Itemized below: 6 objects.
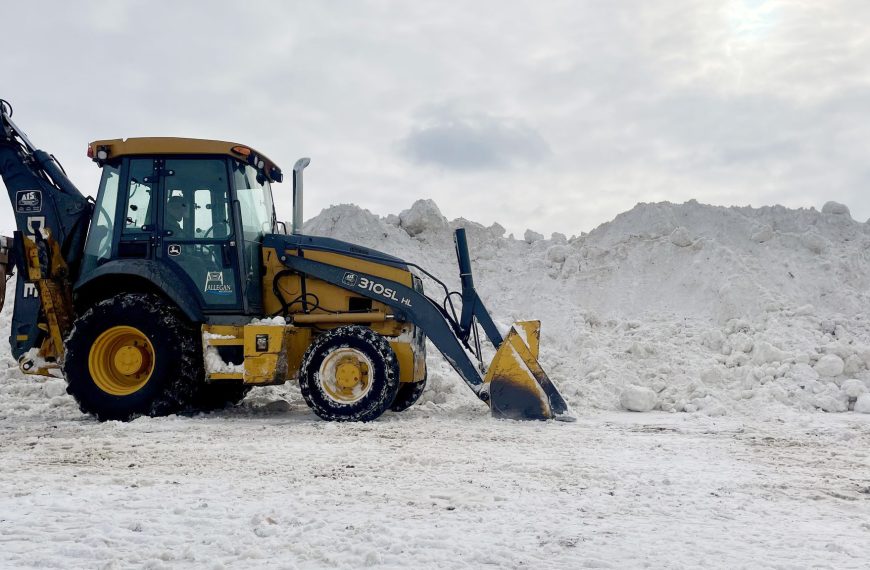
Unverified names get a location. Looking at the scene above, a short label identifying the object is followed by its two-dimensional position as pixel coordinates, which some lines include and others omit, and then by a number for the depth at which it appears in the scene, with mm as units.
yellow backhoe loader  7211
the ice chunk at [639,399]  8680
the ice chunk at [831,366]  9180
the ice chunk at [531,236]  16312
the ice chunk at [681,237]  14328
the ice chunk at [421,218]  16188
